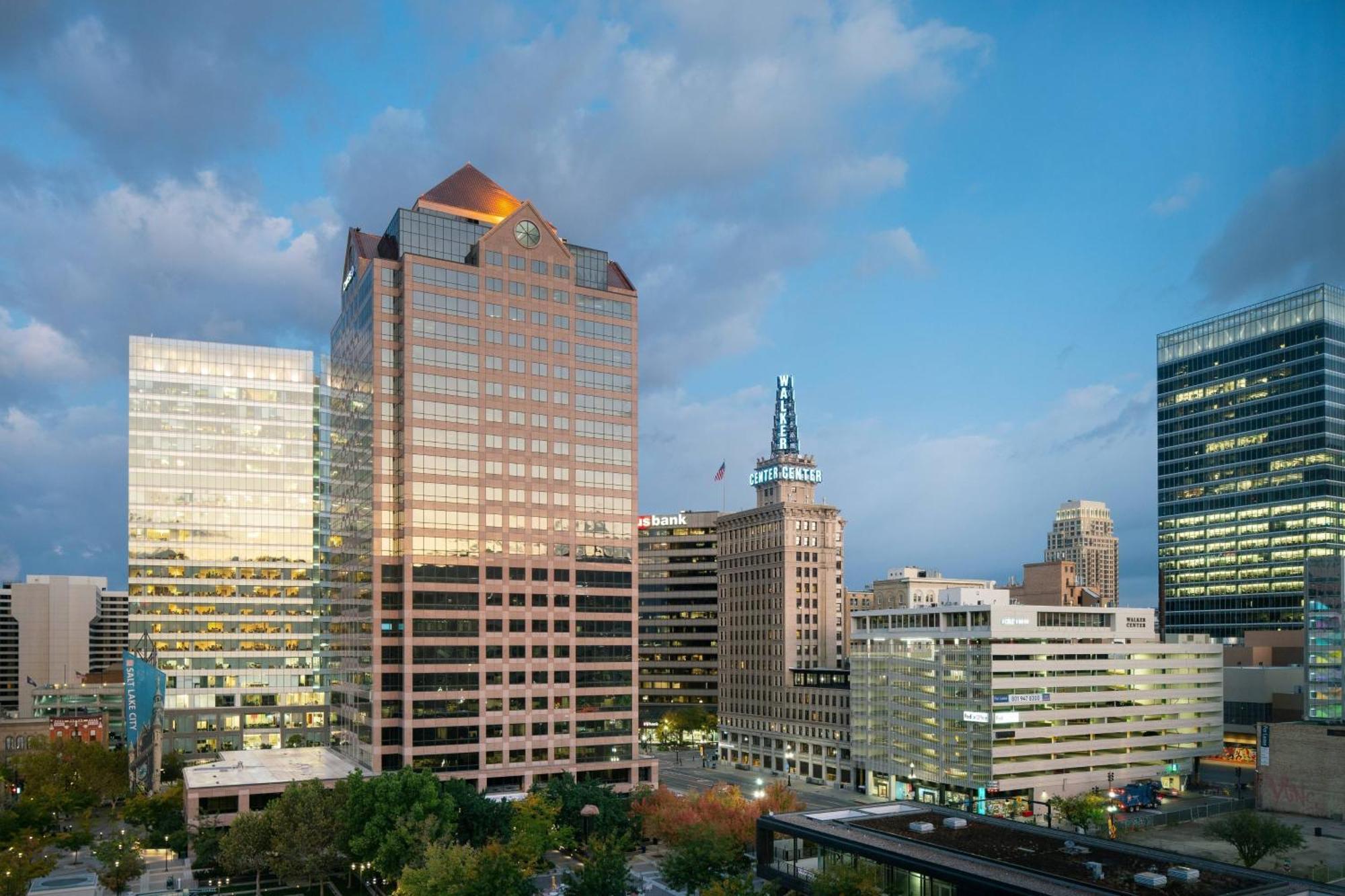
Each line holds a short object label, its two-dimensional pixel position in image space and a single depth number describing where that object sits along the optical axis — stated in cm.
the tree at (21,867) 8706
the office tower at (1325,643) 16862
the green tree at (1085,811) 13188
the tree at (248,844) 10038
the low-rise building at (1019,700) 14888
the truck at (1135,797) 15362
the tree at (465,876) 8162
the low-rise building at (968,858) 6994
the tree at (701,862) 9125
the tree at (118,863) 9838
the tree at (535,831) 9381
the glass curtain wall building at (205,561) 19188
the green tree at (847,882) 7512
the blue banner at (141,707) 13962
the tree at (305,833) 10038
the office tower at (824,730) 18838
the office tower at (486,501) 13650
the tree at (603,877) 8519
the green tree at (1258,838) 10812
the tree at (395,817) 9794
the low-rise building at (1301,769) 14425
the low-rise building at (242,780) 12088
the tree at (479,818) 10928
